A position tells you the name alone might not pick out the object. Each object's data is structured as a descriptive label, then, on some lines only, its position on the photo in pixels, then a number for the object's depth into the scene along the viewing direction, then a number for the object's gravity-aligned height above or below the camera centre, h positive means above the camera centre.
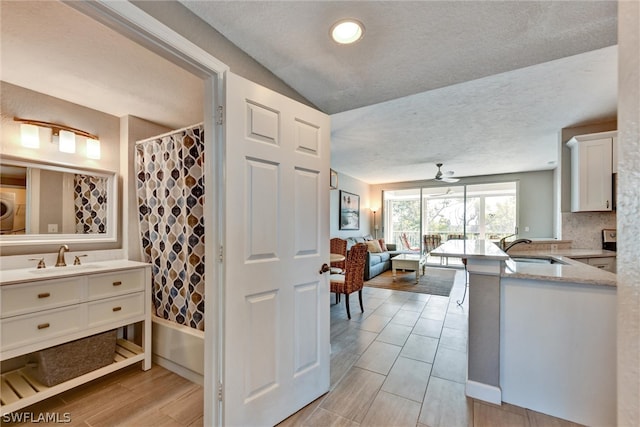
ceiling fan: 5.43 +0.80
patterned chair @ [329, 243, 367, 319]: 3.42 -0.82
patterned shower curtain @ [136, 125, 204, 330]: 2.15 -0.06
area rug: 4.86 -1.44
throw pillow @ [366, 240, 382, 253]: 6.73 -0.88
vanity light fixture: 2.02 +0.64
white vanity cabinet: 1.57 -0.72
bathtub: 2.07 -1.16
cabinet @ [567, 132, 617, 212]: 3.00 +0.51
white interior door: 1.40 -0.26
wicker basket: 1.75 -1.06
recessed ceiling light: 1.34 +0.98
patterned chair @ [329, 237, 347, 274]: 4.96 -0.64
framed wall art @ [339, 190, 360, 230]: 6.62 +0.06
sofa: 5.72 -1.13
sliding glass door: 6.86 +0.02
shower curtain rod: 2.20 +0.69
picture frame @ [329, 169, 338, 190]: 4.12 +0.57
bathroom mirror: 1.93 +0.06
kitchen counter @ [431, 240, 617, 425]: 1.59 -0.82
